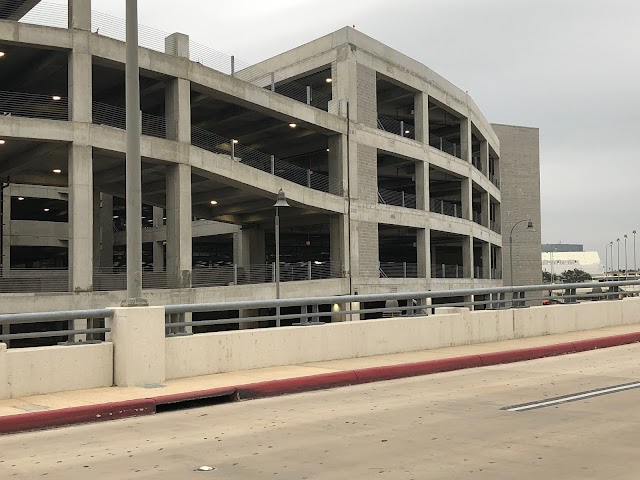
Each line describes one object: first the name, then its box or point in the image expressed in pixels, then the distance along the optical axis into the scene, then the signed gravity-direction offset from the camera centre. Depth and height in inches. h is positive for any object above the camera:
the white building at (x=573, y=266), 7593.5 +86.9
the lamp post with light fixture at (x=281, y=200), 1175.0 +126.7
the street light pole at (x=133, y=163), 490.0 +79.4
